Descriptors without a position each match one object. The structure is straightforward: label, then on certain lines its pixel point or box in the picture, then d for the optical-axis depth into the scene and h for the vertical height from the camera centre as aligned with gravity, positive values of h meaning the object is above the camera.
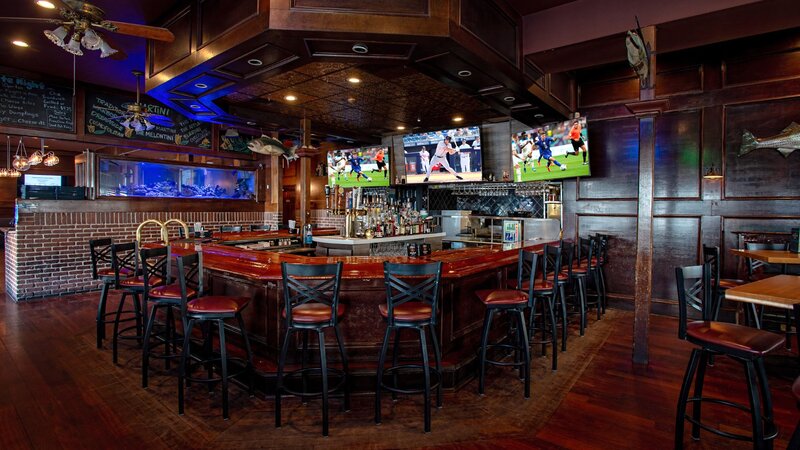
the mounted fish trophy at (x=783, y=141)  4.39 +0.89
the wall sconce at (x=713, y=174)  4.77 +0.54
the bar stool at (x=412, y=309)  2.51 -0.62
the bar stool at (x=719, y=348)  1.91 -0.67
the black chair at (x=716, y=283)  3.52 -0.66
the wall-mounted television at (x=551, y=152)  5.34 +0.95
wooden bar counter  3.00 -0.74
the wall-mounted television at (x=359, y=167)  7.69 +1.04
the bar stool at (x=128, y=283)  3.62 -0.64
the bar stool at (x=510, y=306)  2.93 -0.68
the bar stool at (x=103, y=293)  3.92 -0.78
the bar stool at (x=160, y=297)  3.00 -0.64
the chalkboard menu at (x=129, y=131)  6.36 +1.65
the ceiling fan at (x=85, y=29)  2.91 +1.47
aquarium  6.67 +0.70
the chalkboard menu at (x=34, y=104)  5.65 +1.69
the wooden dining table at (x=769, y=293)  2.10 -0.43
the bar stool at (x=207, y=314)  2.63 -0.67
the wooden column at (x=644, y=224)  3.56 -0.06
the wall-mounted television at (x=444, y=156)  6.44 +1.07
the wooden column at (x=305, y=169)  5.15 +0.68
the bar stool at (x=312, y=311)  2.44 -0.62
